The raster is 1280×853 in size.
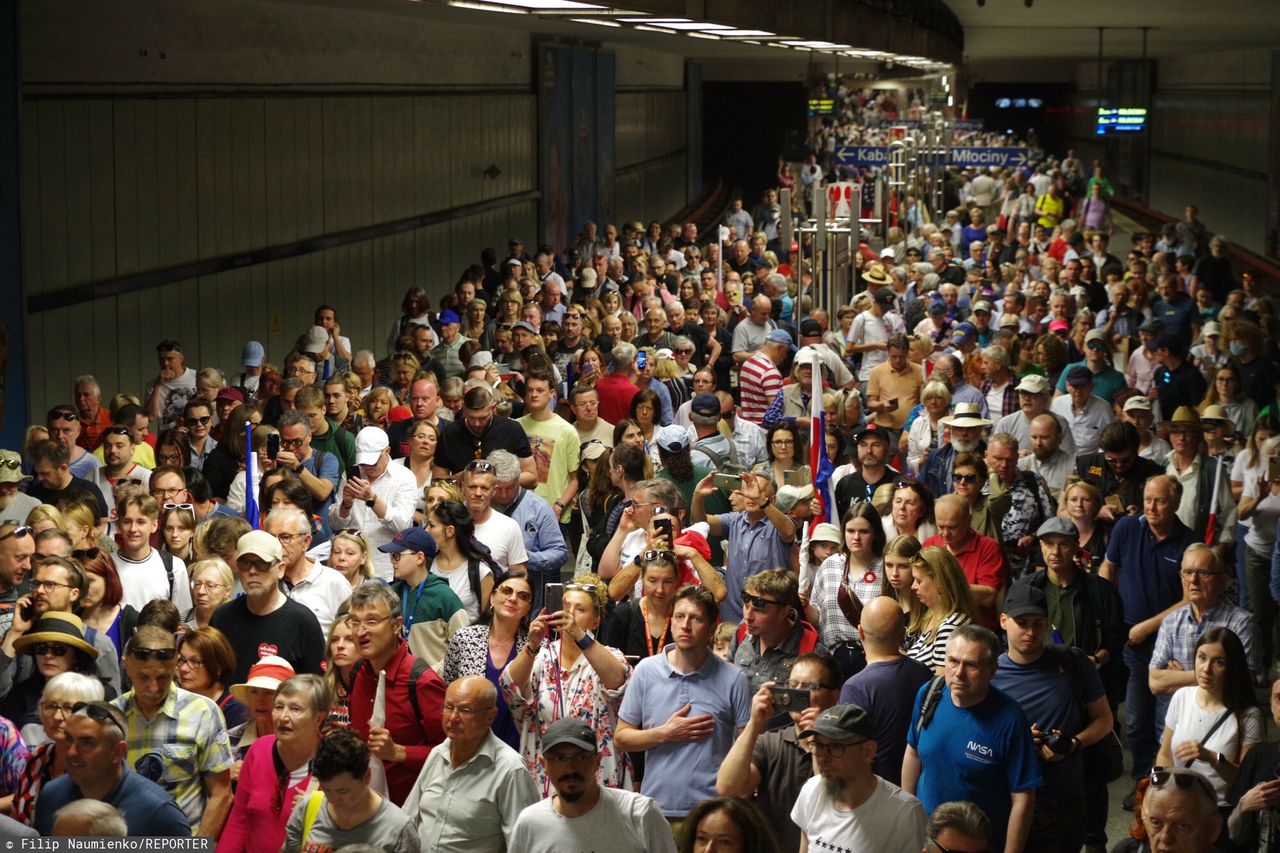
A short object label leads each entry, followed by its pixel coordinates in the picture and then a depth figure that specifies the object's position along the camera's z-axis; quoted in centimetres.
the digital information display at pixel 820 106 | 4266
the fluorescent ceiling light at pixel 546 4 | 1261
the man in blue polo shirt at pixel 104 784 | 606
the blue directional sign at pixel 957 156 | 2682
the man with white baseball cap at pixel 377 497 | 1023
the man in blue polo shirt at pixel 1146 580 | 937
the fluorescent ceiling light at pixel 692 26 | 1585
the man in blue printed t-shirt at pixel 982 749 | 654
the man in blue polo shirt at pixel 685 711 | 681
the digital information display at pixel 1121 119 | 4241
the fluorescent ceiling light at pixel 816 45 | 2189
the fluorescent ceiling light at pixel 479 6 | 1322
